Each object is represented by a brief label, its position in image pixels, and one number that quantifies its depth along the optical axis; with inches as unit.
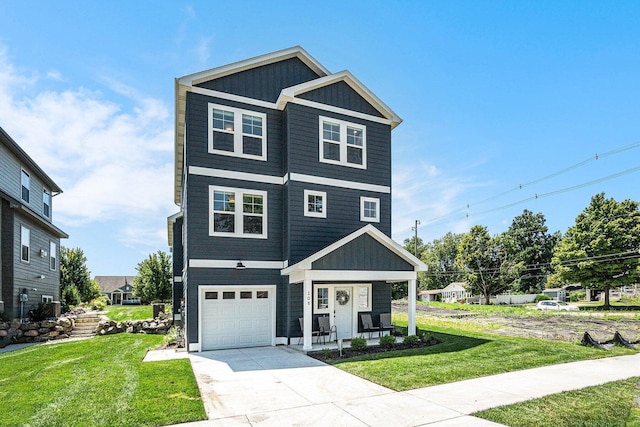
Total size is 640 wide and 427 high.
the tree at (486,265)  1750.7
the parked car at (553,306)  1383.1
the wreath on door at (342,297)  542.2
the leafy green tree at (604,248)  1323.8
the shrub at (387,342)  452.2
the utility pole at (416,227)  1594.5
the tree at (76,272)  1411.2
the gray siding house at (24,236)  627.2
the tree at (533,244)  2277.3
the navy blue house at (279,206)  477.7
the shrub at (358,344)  437.4
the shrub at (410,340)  474.9
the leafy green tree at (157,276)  1122.0
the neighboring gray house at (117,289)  2346.2
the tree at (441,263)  2817.4
